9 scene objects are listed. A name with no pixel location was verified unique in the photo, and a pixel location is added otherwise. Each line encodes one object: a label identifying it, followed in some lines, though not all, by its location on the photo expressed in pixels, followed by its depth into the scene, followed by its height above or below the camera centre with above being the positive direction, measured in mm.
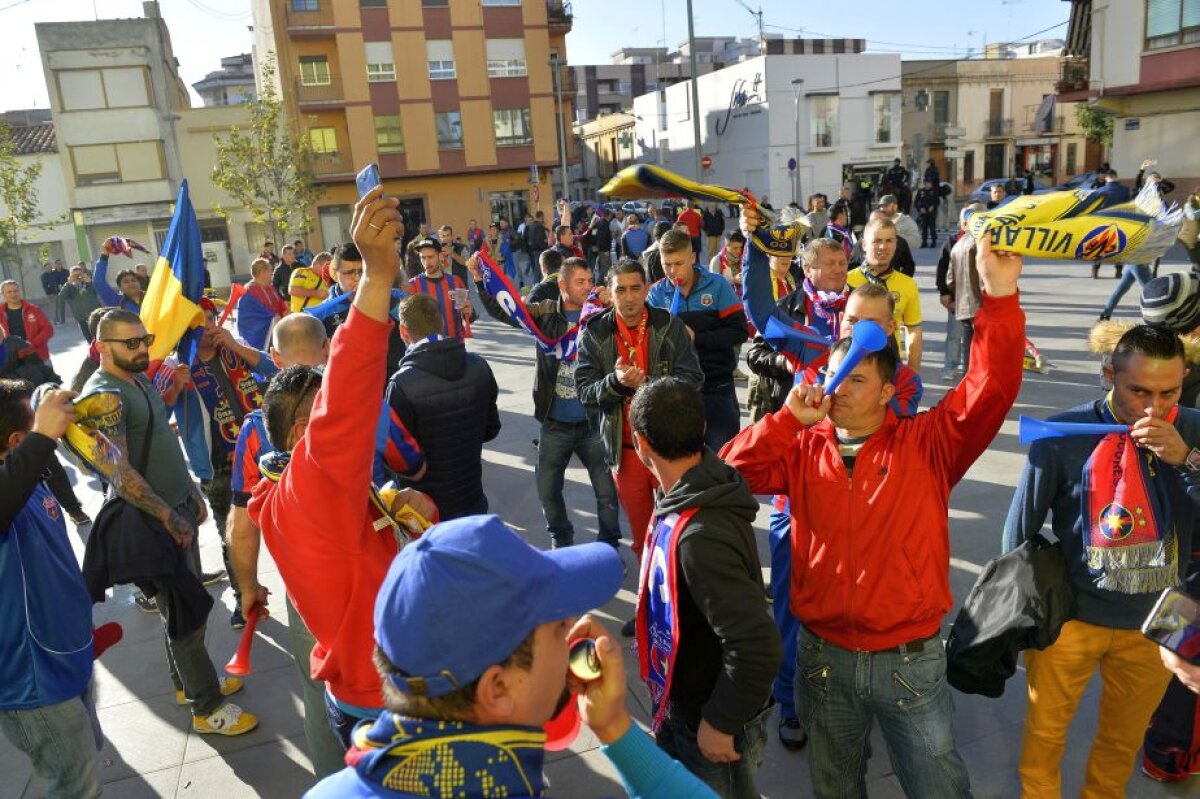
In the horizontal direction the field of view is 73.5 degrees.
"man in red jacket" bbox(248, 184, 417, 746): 1798 -642
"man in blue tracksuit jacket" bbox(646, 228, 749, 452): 5074 -715
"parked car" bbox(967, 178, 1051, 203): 16969 +58
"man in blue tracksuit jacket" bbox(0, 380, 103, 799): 2607 -1229
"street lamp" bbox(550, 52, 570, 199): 36322 +4916
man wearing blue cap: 1201 -681
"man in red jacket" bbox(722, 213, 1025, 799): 2443 -1059
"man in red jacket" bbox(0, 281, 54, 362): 9172 -719
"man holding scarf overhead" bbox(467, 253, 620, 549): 5258 -1445
